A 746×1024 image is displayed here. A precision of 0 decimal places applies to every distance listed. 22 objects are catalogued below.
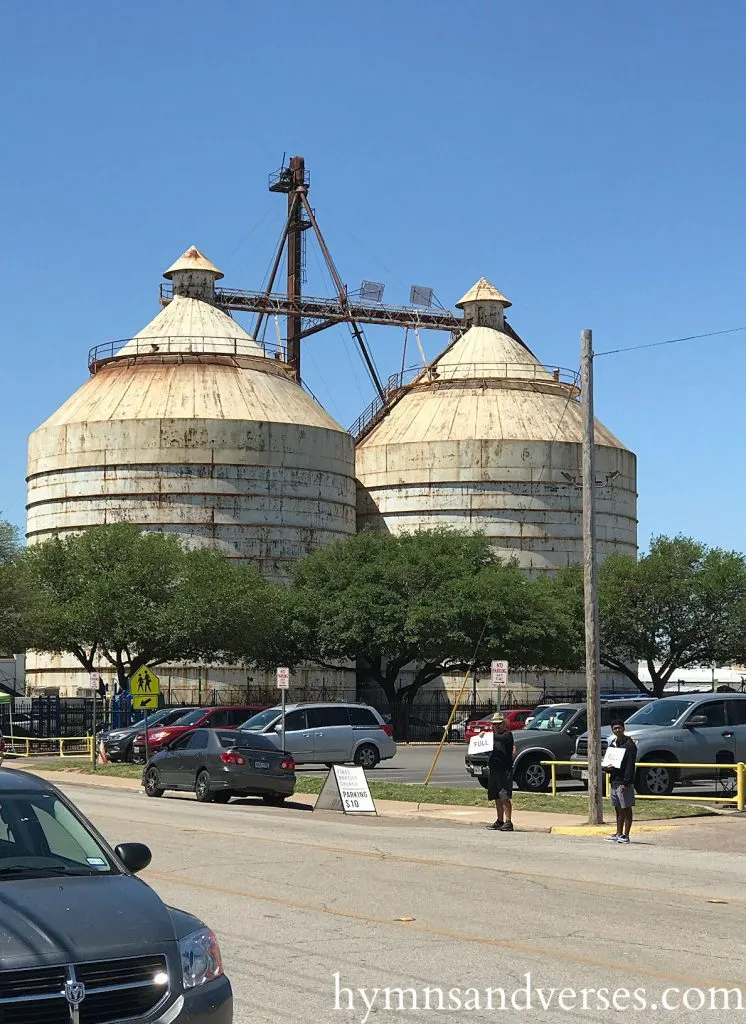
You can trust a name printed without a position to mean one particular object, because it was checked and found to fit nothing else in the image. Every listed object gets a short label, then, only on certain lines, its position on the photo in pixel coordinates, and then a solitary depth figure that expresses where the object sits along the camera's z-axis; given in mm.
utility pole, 23656
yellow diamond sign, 37094
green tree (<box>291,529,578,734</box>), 63219
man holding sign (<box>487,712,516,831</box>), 22609
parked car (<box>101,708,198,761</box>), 43031
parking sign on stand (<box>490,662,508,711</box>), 31047
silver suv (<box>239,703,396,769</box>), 36594
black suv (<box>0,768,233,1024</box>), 6211
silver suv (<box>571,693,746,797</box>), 27922
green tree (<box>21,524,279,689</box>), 58562
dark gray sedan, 28859
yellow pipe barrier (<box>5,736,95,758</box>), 48469
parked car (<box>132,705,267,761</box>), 39688
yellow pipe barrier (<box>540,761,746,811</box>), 25703
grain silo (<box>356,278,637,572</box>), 79062
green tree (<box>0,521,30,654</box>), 56438
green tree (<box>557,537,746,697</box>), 71938
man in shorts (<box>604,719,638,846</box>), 21172
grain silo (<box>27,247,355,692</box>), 71500
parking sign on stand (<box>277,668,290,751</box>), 34875
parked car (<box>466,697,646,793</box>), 30641
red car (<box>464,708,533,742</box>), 40334
